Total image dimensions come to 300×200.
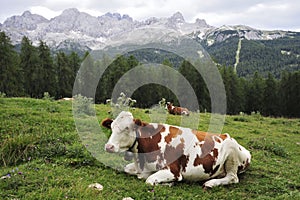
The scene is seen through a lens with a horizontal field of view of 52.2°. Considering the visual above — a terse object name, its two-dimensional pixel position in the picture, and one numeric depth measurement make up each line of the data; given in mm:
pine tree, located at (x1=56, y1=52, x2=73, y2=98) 53103
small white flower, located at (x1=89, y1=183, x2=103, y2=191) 5902
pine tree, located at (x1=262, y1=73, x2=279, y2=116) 54250
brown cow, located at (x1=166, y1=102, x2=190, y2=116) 18531
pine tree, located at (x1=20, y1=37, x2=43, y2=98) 48906
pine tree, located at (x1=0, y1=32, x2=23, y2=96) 41562
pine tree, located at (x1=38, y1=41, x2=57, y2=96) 49750
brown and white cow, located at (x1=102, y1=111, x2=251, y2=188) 6562
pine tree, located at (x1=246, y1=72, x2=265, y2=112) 56625
